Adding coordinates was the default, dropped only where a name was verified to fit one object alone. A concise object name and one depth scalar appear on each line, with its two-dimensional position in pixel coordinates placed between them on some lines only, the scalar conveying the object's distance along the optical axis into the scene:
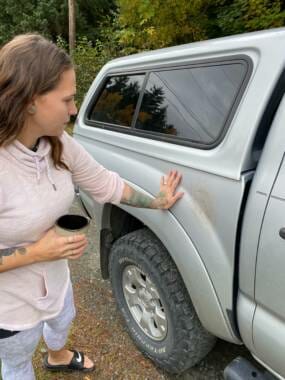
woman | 1.23
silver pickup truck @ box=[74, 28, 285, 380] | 1.46
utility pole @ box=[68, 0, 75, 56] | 11.58
